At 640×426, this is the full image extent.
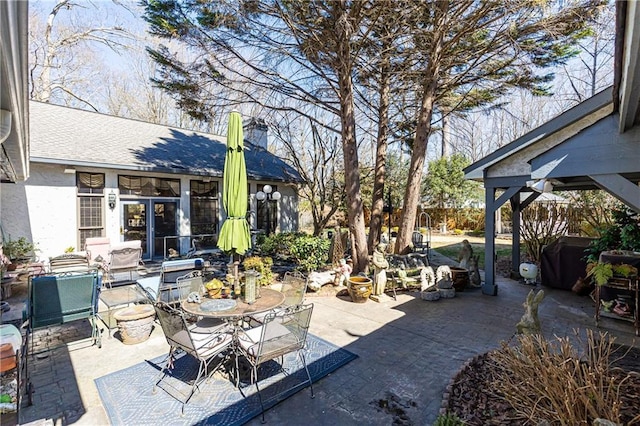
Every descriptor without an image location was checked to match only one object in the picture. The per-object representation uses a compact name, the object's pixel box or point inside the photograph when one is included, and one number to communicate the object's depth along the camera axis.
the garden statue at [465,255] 8.00
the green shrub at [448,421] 2.59
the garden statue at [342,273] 7.61
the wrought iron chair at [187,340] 3.31
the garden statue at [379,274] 6.97
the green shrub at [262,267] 6.97
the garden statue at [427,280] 7.06
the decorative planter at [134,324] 4.49
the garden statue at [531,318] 4.01
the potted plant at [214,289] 4.46
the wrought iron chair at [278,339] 3.36
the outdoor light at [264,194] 11.16
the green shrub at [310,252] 8.59
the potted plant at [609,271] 5.00
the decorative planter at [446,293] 7.01
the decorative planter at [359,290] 6.61
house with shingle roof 8.48
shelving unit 4.98
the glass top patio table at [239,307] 3.71
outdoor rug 3.02
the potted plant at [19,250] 7.49
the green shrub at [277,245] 11.53
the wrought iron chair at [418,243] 10.77
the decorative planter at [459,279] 7.48
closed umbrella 5.12
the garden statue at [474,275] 7.83
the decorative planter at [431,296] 6.85
